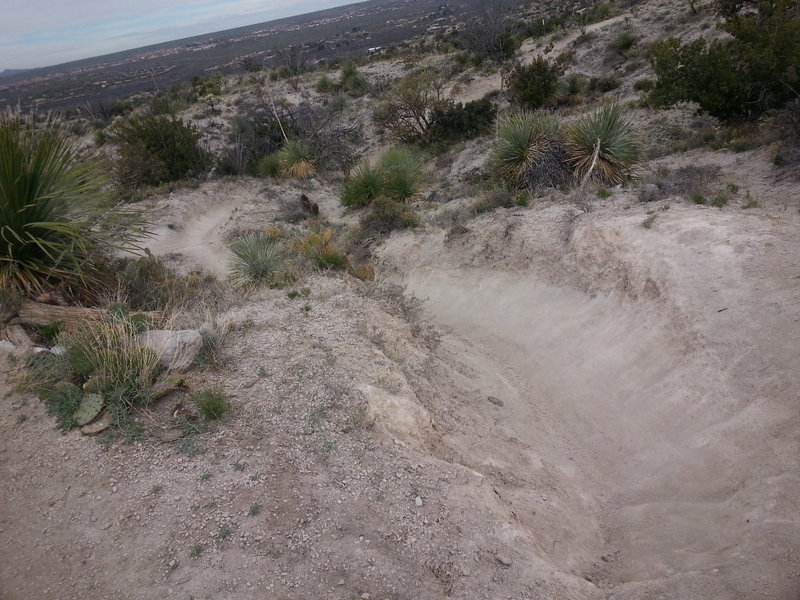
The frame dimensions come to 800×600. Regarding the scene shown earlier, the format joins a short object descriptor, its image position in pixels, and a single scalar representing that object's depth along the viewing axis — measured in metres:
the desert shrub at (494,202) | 10.16
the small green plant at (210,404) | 4.19
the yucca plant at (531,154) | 10.25
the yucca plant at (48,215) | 5.01
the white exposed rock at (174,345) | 4.63
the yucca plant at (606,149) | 9.78
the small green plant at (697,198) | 7.81
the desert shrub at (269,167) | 18.41
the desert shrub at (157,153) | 16.94
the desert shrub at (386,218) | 10.99
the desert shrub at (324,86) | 30.44
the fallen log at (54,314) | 4.99
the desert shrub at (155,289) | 6.14
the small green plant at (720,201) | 7.59
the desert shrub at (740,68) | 9.75
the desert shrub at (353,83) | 29.12
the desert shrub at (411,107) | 19.56
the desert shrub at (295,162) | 17.97
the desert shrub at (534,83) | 17.92
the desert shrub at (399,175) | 12.62
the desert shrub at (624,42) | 21.64
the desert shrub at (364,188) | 12.98
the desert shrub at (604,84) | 18.28
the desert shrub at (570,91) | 18.11
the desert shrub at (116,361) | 4.18
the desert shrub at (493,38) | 26.81
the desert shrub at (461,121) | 18.36
